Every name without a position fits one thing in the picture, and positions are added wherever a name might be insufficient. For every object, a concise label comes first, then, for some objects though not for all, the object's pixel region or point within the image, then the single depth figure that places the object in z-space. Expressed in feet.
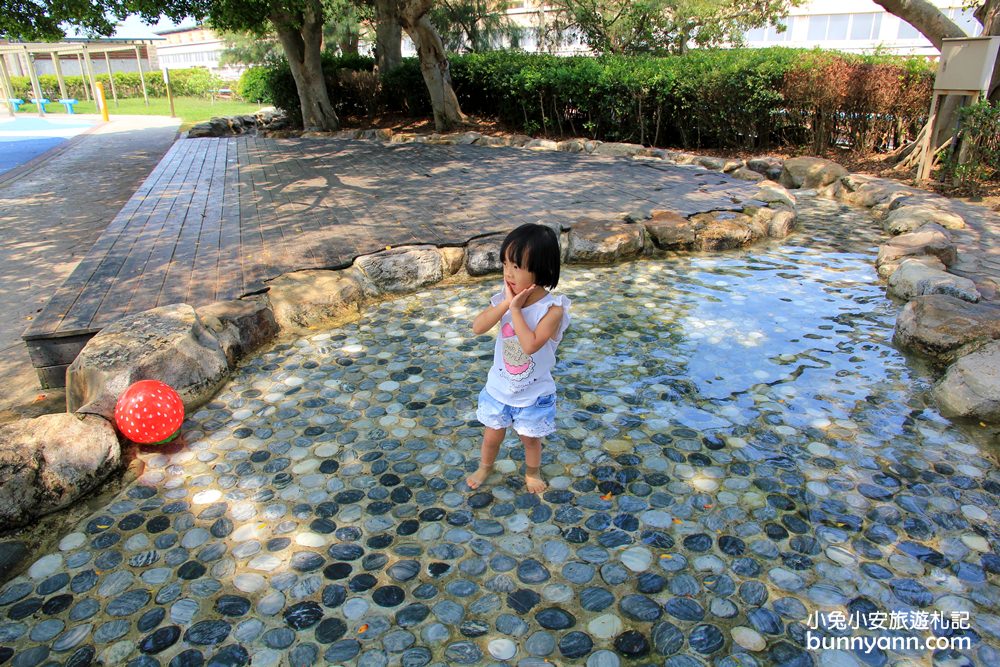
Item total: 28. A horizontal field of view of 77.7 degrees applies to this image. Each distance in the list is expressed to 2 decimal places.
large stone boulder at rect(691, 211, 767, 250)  19.97
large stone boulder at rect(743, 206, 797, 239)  21.24
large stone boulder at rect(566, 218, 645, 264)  18.56
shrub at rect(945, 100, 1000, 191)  24.03
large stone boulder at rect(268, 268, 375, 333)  14.16
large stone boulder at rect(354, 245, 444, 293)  16.31
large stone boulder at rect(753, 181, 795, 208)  23.79
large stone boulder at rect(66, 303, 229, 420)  10.44
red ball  9.55
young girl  7.57
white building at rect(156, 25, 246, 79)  195.52
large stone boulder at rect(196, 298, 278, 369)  12.62
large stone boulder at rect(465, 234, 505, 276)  17.57
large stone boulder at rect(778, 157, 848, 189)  28.12
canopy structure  81.35
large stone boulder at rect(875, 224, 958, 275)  16.96
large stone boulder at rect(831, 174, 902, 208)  24.98
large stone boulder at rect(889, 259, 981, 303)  14.10
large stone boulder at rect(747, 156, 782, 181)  30.55
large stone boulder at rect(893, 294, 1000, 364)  11.96
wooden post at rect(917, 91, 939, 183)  26.68
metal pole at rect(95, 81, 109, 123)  73.20
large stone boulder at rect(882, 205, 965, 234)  20.43
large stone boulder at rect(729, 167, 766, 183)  28.99
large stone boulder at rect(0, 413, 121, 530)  8.20
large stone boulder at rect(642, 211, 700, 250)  19.61
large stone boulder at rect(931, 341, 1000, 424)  10.19
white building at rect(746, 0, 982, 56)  89.81
